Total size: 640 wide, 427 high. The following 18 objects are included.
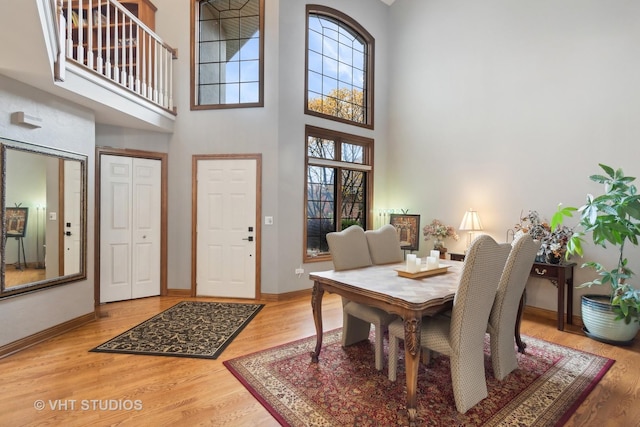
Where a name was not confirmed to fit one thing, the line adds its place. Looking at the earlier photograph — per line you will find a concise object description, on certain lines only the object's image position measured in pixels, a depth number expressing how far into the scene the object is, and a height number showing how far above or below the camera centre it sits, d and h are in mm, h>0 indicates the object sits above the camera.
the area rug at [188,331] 2855 -1273
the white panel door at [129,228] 4234 -282
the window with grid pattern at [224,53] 4598 +2289
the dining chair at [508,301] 2283 -669
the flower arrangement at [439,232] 4684 -326
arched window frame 4789 +2595
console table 3375 -727
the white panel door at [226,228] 4500 -283
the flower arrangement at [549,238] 3498 -301
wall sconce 2803 +775
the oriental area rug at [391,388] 1944 -1271
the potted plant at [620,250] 2854 -393
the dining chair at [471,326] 1918 -739
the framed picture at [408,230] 5122 -333
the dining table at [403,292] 1933 -558
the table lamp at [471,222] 4277 -161
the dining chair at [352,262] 2750 -496
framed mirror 2826 -105
